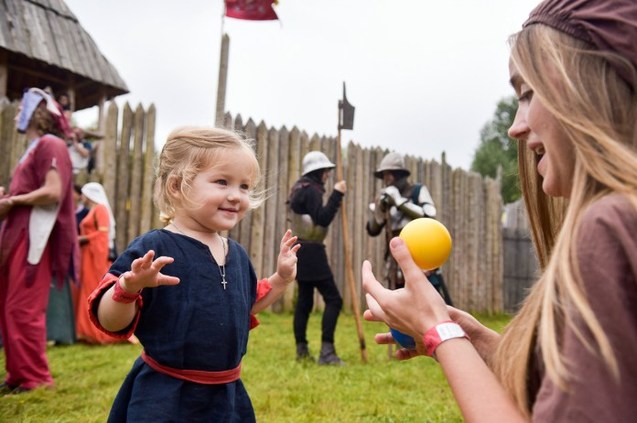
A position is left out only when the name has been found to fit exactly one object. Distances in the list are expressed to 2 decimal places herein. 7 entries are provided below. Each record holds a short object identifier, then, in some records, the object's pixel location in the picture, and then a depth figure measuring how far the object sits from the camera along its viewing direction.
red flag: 7.09
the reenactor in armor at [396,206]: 6.09
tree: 47.53
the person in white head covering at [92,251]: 7.37
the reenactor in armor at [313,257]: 5.94
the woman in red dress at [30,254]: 4.29
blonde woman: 0.86
